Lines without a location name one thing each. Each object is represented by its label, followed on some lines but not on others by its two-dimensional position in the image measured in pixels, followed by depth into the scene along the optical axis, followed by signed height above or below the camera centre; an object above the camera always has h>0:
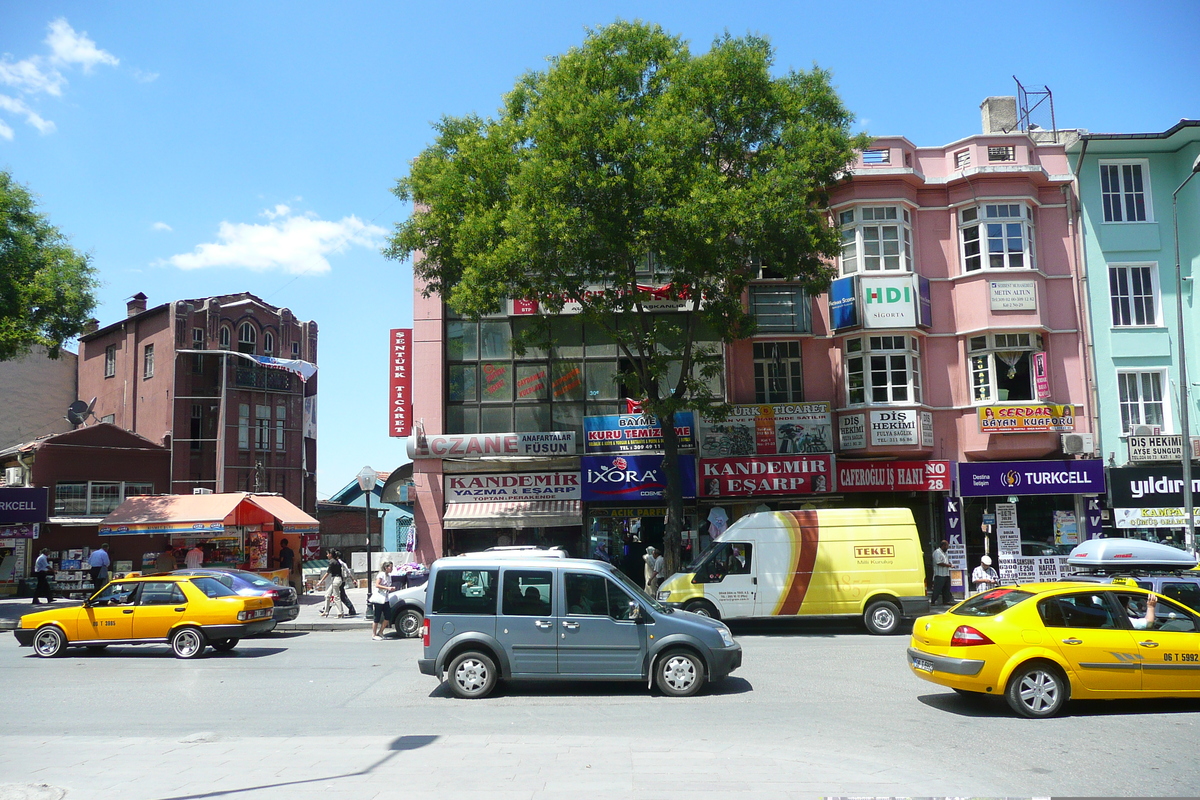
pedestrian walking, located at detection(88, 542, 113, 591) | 25.12 -1.57
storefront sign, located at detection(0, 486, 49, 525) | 27.45 +0.24
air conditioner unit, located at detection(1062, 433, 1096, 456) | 23.25 +1.30
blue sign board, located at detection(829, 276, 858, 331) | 23.80 +5.27
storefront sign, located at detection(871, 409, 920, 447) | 23.11 +1.78
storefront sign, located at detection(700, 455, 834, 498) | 23.42 +0.60
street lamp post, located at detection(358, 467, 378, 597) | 23.19 +0.75
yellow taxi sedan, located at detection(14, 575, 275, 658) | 15.21 -1.89
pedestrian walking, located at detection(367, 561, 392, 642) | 17.55 -2.11
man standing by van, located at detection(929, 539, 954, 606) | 20.58 -1.83
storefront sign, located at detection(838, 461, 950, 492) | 23.50 +0.53
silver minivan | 10.93 -1.62
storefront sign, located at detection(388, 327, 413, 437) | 24.86 +3.15
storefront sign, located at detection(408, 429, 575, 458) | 24.30 +1.63
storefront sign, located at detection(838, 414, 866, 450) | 23.36 +1.76
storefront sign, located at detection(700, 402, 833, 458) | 23.73 +1.84
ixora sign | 23.75 +0.63
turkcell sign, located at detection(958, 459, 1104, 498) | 23.39 +0.43
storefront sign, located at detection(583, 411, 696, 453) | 23.95 +1.89
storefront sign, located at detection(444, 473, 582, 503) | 24.56 +0.46
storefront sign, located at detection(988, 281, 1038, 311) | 23.91 +5.42
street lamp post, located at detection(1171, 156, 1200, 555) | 19.56 +1.24
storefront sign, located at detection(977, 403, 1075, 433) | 23.34 +2.01
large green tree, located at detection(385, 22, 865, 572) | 19.02 +6.98
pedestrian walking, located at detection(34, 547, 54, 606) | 23.92 -1.82
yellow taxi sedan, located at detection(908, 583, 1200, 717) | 9.29 -1.72
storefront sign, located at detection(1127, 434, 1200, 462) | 23.38 +1.16
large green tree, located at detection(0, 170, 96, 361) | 22.75 +6.05
